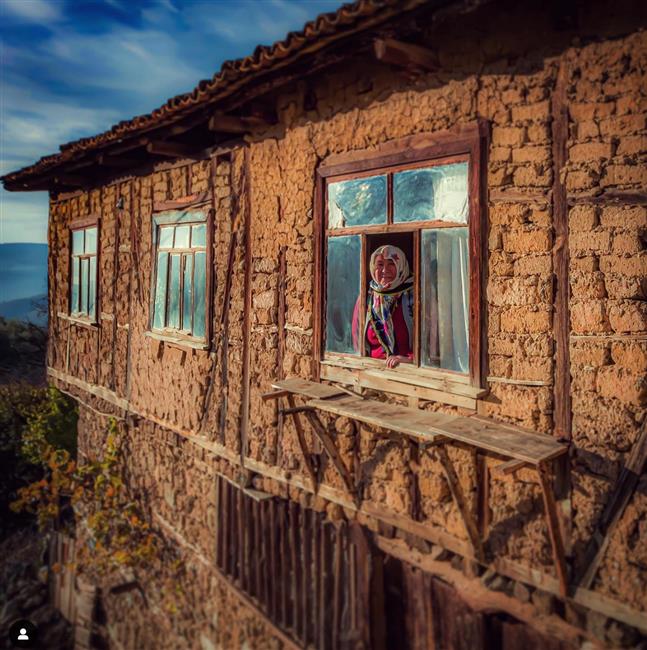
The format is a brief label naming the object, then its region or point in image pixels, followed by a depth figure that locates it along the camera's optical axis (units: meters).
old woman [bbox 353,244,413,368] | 4.45
